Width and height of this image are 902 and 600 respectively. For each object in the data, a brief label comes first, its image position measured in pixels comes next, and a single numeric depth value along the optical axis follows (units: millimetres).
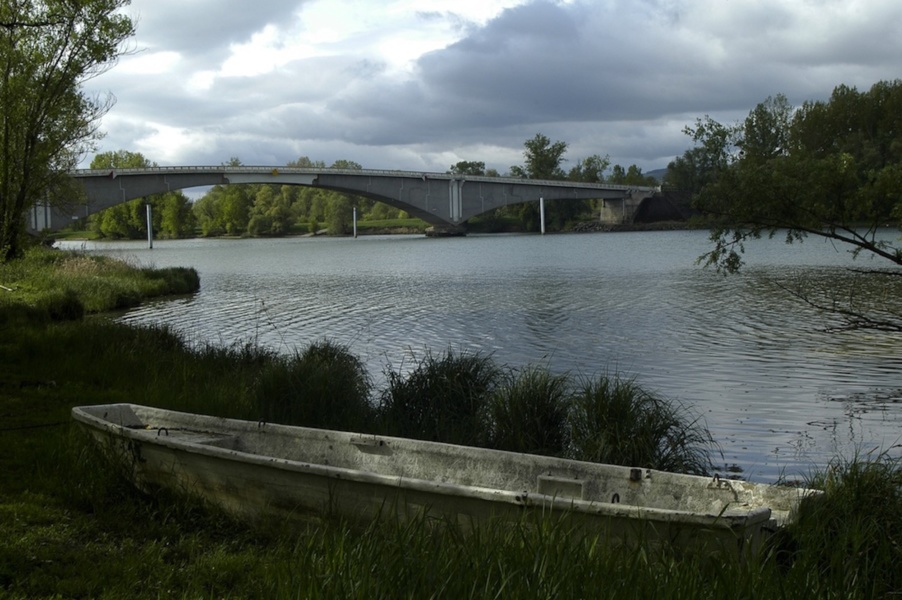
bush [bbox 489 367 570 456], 9062
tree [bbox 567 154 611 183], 126412
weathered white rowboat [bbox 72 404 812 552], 5027
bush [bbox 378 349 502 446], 9359
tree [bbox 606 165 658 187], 122562
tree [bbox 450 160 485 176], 131325
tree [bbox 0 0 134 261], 24844
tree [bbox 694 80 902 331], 10207
